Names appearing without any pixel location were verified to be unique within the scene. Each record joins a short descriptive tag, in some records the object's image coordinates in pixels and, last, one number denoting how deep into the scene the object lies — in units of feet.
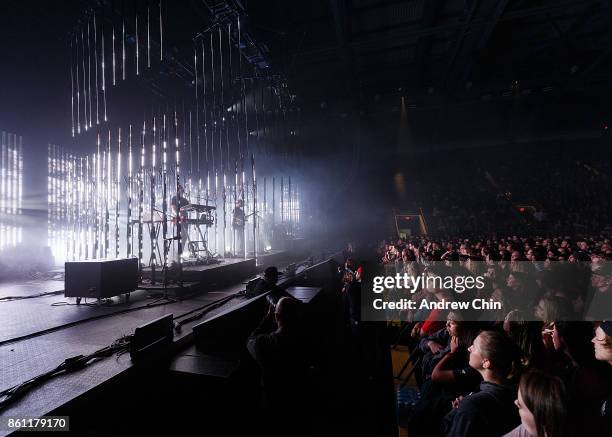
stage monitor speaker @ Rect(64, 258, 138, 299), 11.60
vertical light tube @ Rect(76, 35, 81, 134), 17.38
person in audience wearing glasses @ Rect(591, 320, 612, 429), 5.40
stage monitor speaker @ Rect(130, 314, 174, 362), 6.66
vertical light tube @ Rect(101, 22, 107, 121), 18.78
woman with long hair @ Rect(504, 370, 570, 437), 3.33
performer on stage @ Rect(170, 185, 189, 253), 19.89
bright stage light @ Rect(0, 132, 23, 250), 23.70
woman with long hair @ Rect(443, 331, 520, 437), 4.30
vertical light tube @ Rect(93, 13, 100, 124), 16.05
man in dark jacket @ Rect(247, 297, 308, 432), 7.09
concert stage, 5.49
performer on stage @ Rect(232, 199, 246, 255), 27.12
